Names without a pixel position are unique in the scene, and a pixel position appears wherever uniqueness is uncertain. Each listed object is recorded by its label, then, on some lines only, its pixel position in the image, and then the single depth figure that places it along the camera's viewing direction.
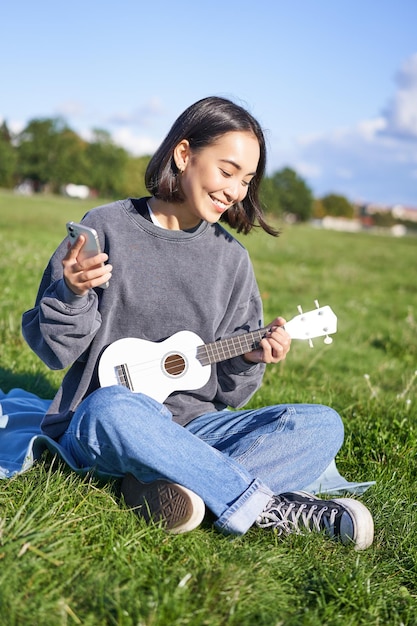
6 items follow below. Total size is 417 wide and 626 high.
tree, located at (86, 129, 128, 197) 113.62
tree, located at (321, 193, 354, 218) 176.75
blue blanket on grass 3.47
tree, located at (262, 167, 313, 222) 126.59
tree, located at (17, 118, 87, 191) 107.12
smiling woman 3.19
